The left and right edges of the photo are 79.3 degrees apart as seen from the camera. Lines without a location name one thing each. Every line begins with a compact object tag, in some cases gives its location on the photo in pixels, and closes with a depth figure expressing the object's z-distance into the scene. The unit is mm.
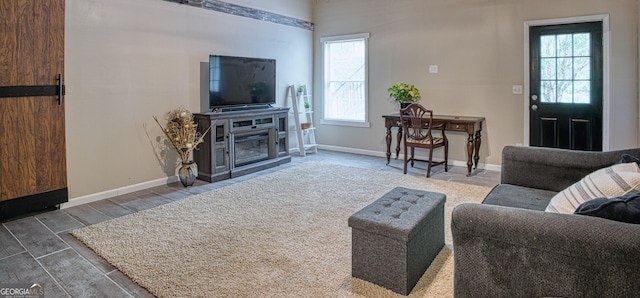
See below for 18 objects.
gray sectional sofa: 1346
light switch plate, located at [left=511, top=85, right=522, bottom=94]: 5281
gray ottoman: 2209
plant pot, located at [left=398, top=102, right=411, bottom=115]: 5914
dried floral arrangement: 4719
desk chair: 5133
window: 6863
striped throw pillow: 1745
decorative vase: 4703
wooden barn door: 3461
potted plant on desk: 6031
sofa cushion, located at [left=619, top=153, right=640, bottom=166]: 2096
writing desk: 5223
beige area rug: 2350
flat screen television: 5184
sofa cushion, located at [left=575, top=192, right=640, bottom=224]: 1433
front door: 4789
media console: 5008
